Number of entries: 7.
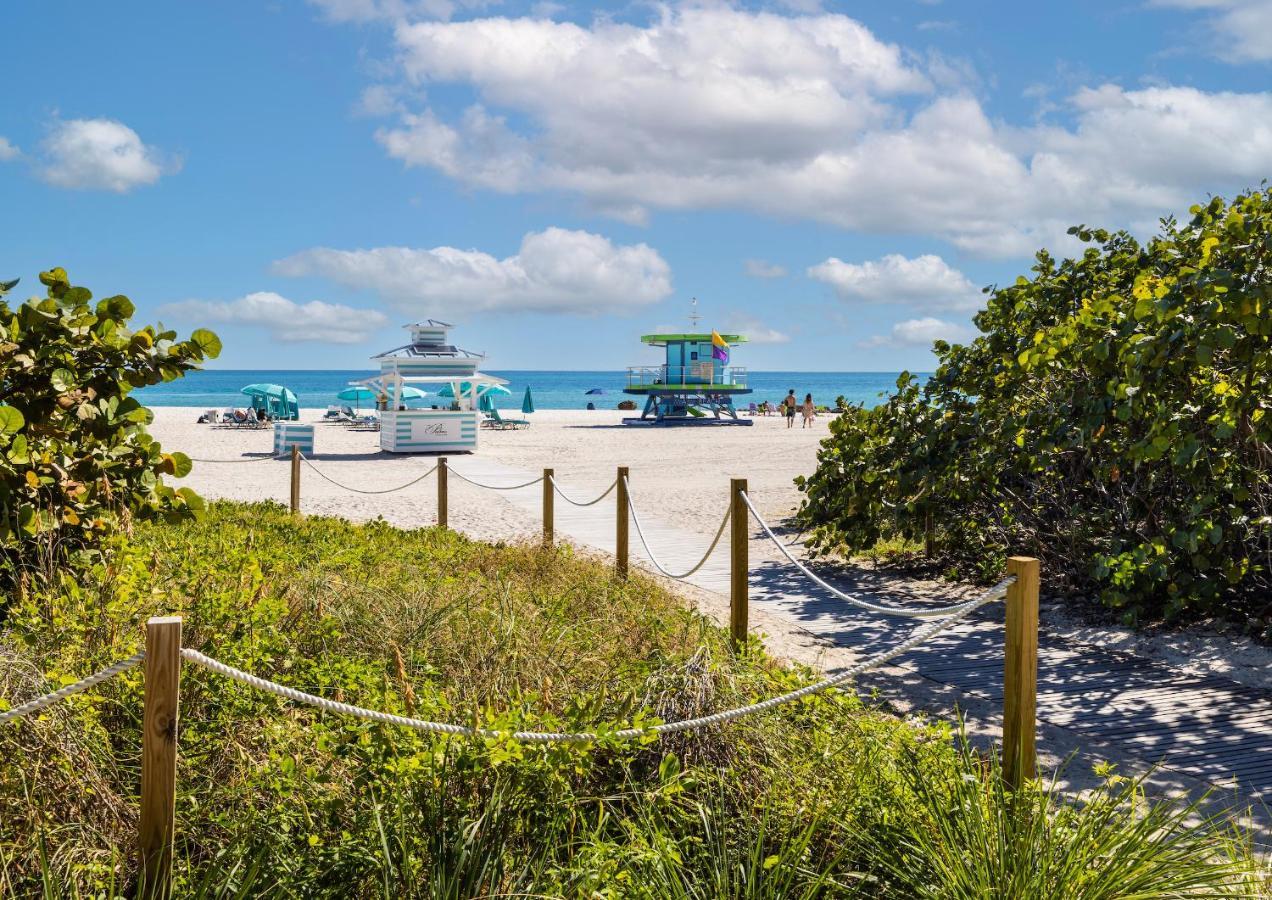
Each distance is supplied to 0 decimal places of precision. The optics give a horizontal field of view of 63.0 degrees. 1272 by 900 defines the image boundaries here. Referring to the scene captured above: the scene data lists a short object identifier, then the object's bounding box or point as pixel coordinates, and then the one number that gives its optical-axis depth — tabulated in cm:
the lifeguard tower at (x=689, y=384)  4575
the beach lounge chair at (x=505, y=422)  3994
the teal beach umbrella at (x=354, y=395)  4392
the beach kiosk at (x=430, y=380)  2572
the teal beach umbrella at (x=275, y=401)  3981
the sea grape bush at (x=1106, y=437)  565
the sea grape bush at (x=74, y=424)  515
